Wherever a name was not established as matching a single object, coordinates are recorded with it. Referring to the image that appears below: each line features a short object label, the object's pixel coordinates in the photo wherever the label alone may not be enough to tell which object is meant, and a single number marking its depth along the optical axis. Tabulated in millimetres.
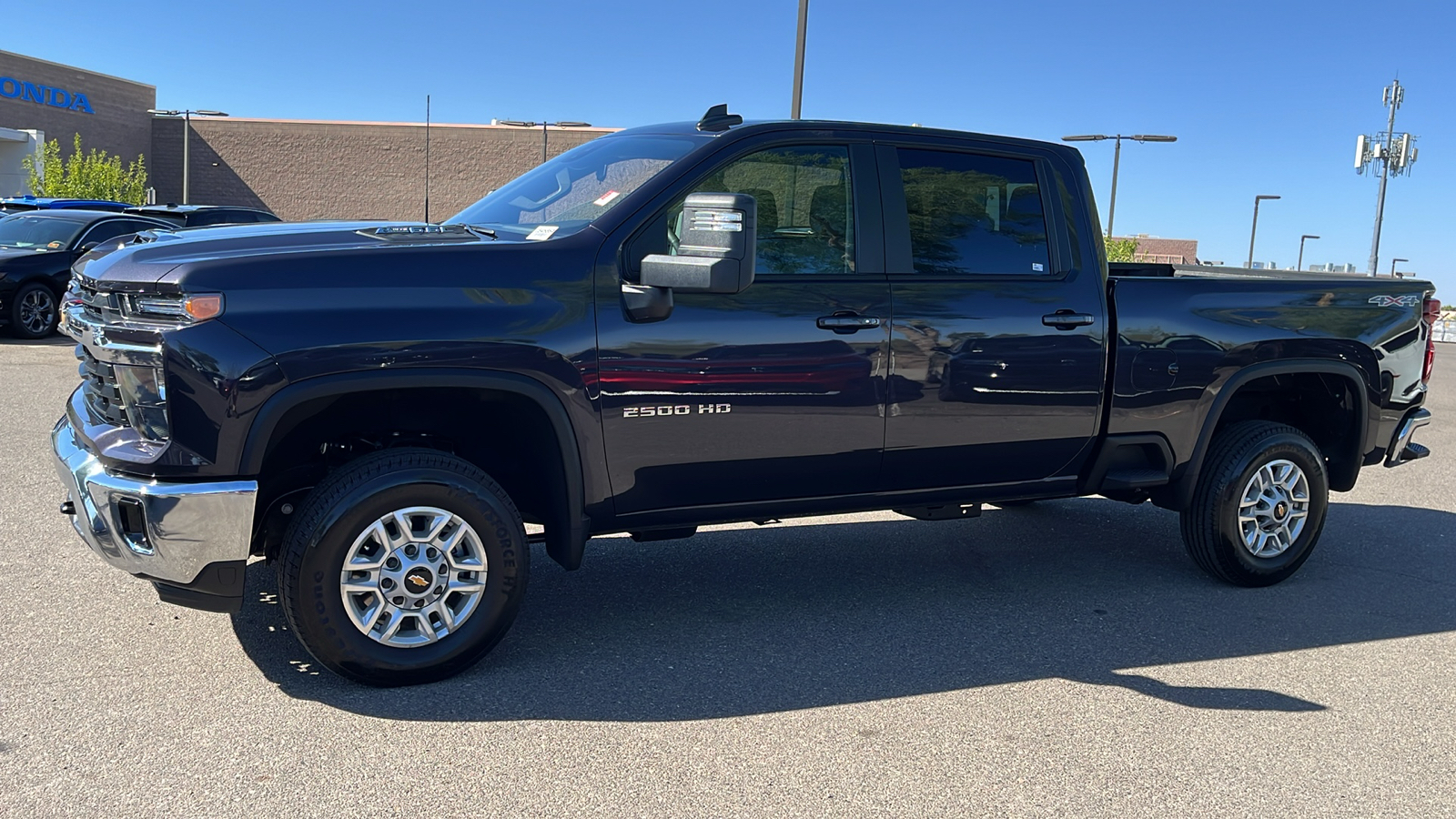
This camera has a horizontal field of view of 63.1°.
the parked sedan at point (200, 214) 16344
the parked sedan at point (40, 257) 14141
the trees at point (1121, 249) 43819
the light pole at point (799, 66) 14812
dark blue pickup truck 3705
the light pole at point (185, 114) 48875
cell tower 41281
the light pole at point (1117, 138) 31109
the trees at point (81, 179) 38969
